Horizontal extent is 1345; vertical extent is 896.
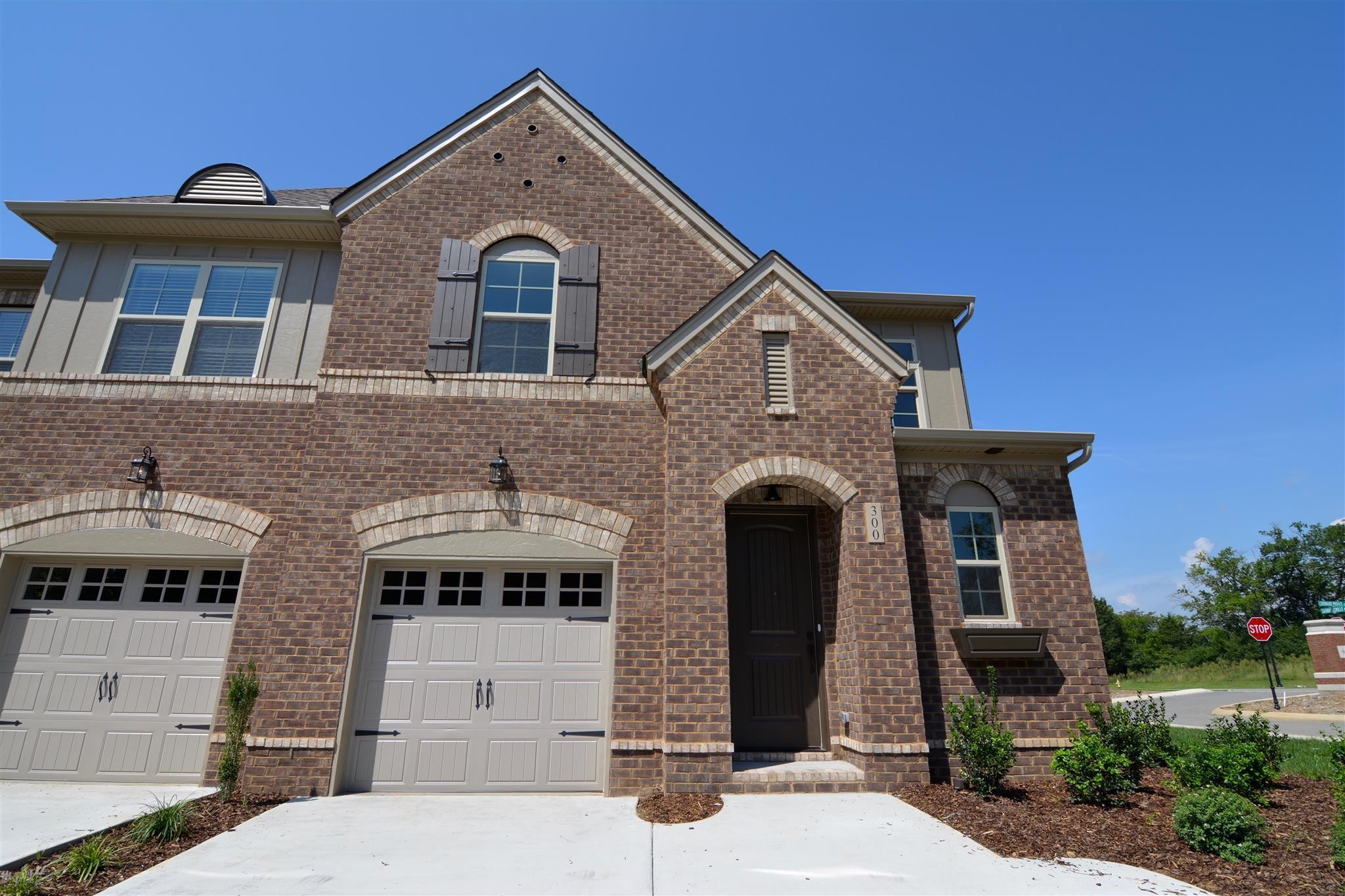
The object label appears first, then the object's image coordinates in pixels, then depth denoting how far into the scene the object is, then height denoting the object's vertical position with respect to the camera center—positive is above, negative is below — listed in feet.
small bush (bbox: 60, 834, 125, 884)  15.11 -4.32
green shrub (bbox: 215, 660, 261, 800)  21.35 -1.80
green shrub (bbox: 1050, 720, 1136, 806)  20.40 -3.01
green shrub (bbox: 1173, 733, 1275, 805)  20.67 -2.96
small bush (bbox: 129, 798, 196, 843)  17.44 -4.04
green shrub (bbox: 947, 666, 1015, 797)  21.59 -2.44
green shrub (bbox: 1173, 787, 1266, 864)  16.03 -3.67
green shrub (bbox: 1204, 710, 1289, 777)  22.59 -2.16
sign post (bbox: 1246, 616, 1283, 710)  60.08 +3.87
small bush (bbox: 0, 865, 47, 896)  13.67 -4.38
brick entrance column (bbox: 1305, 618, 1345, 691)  65.10 +2.03
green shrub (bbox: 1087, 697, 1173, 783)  23.16 -2.12
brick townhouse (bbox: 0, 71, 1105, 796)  24.02 +6.04
